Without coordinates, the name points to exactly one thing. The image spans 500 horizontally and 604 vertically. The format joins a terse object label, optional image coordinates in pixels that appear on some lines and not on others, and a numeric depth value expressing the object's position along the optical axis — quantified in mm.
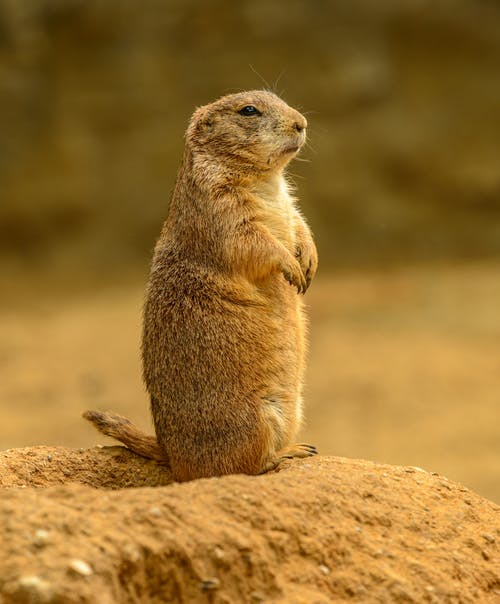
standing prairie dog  10133
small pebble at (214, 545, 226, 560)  7742
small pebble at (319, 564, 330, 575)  8227
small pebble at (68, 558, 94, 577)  6961
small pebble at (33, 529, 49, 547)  7215
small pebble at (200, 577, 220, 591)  7633
